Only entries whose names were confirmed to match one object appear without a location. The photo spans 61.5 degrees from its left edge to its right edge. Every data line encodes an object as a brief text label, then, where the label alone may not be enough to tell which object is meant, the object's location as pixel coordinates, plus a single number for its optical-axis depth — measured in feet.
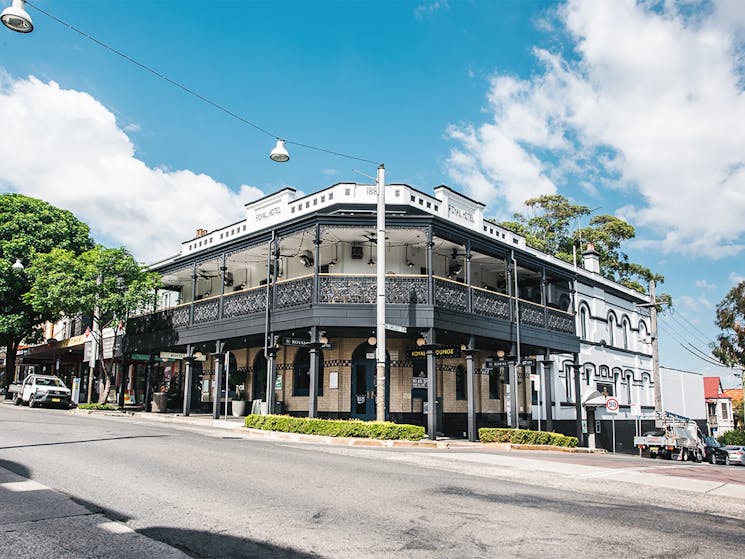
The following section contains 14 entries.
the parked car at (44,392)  100.83
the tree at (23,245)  121.80
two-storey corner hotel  67.51
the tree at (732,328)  139.54
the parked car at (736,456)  92.58
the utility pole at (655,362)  98.37
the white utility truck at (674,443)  88.86
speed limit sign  85.05
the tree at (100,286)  93.35
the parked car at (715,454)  94.57
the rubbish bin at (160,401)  98.43
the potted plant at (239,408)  90.79
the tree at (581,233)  157.99
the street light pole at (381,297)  58.85
